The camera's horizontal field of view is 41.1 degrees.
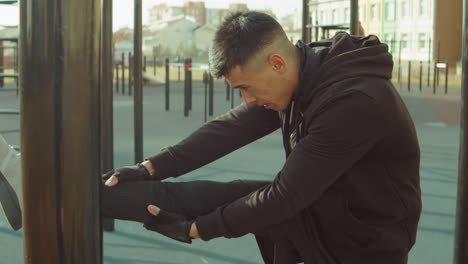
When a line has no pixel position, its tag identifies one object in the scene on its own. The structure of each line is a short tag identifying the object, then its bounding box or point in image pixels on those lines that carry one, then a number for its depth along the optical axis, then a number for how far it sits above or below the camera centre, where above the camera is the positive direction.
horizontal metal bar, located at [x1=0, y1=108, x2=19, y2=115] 2.81 -0.19
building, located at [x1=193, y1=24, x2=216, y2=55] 47.06 +3.00
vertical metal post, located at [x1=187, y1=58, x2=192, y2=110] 8.12 -0.07
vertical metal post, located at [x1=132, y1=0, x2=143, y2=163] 2.81 +0.01
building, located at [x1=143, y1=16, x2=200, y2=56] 49.91 +3.18
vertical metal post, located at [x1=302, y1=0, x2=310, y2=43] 4.18 +0.38
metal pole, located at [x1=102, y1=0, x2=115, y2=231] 2.29 -0.09
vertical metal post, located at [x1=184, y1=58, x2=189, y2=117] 7.94 -0.20
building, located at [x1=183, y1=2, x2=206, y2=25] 58.25 +6.05
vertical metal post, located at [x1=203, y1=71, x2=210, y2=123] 7.60 -0.06
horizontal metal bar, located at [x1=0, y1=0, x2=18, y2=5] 2.88 +0.32
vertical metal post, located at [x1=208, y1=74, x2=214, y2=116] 7.88 -0.31
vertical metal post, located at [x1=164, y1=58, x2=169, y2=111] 8.68 -0.11
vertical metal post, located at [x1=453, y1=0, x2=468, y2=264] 0.88 -0.15
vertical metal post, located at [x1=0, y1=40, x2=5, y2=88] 11.85 +0.16
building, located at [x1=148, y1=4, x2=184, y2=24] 56.03 +5.74
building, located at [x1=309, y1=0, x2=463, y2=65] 28.44 +2.53
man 1.36 -0.22
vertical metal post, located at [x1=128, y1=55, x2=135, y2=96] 11.24 +0.15
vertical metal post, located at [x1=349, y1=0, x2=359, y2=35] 3.13 +0.28
